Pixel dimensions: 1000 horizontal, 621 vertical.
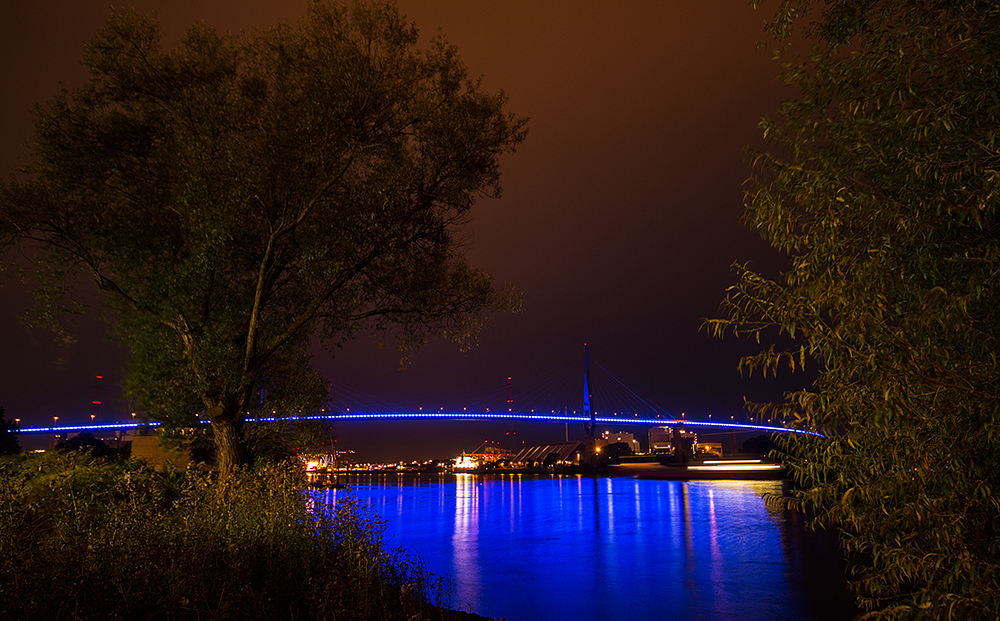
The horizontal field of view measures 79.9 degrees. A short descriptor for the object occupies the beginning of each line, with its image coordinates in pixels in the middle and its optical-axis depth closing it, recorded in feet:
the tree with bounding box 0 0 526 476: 34.04
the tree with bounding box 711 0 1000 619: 14.44
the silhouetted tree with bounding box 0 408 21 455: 91.05
